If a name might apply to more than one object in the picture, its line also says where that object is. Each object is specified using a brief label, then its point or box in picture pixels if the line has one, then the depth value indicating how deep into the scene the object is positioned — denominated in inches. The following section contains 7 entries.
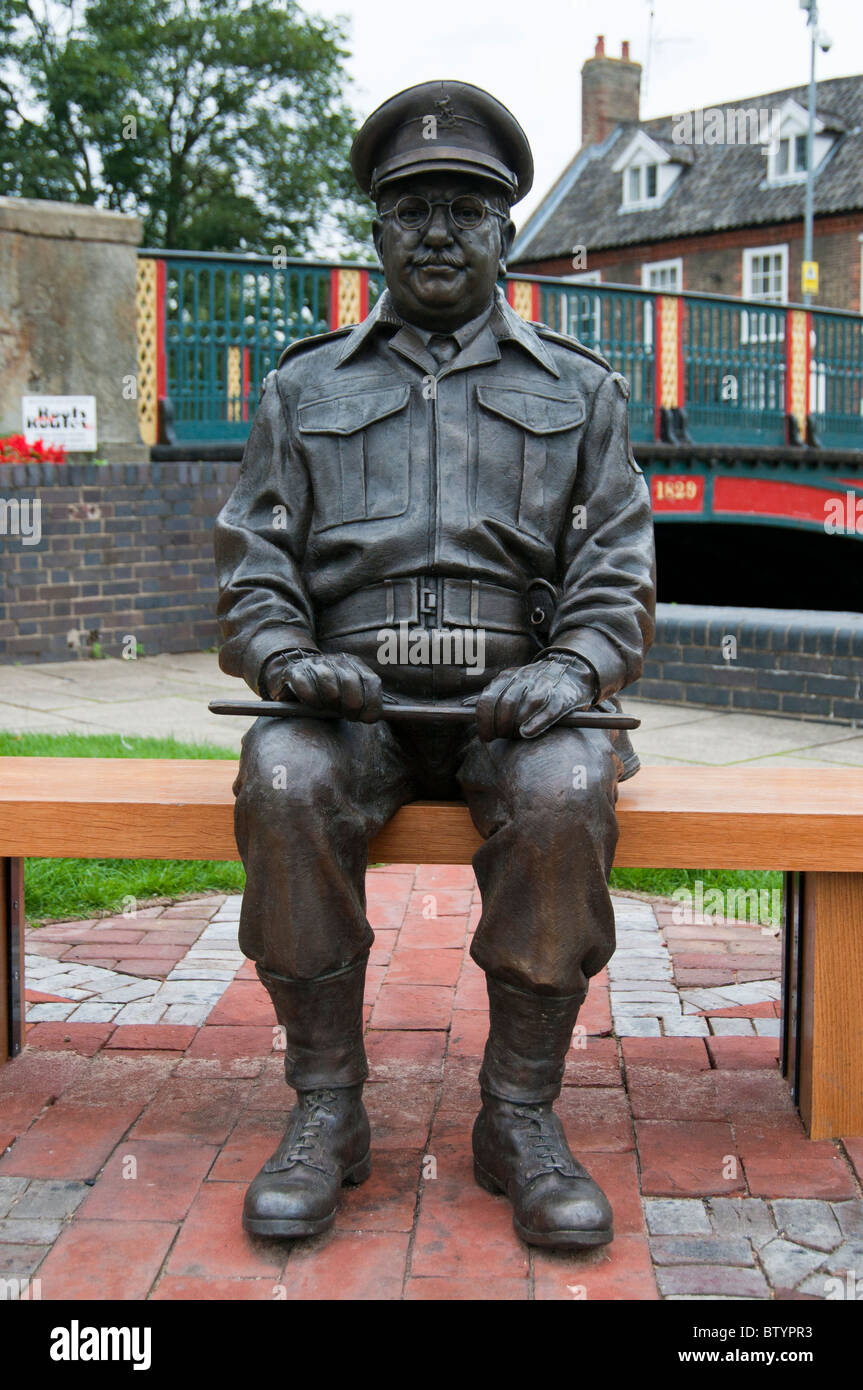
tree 1310.3
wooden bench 122.3
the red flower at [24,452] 362.0
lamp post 928.9
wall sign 384.2
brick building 1310.3
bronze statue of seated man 107.3
